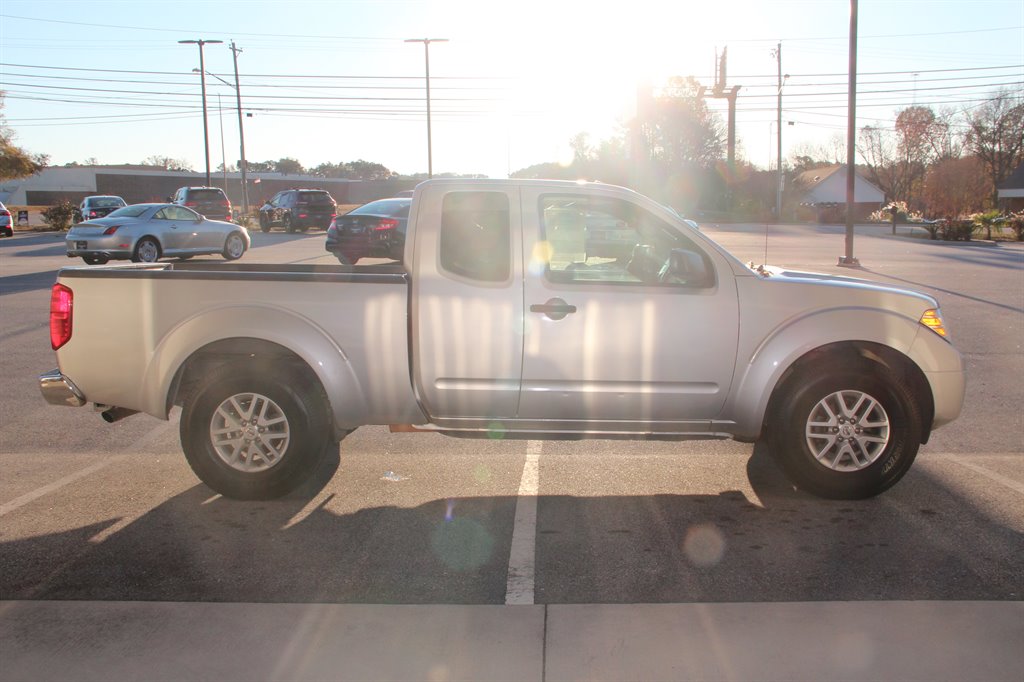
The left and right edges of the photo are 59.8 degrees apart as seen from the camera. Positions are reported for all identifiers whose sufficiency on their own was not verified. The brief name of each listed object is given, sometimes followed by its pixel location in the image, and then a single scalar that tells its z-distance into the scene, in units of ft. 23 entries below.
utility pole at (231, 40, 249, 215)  172.76
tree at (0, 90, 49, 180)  168.04
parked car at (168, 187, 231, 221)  110.83
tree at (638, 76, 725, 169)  233.35
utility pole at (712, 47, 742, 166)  206.80
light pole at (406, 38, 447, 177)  160.76
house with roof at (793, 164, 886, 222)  258.16
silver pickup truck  17.58
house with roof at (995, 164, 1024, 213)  215.31
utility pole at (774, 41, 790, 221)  159.88
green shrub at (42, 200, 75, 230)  144.25
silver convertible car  71.61
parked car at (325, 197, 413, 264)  72.13
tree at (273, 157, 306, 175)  337.93
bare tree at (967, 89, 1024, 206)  253.24
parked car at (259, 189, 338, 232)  123.95
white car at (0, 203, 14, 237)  122.83
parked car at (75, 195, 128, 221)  120.26
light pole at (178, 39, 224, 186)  160.76
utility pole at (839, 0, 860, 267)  79.46
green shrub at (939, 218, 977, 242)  128.16
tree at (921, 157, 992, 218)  230.68
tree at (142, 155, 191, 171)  322.03
